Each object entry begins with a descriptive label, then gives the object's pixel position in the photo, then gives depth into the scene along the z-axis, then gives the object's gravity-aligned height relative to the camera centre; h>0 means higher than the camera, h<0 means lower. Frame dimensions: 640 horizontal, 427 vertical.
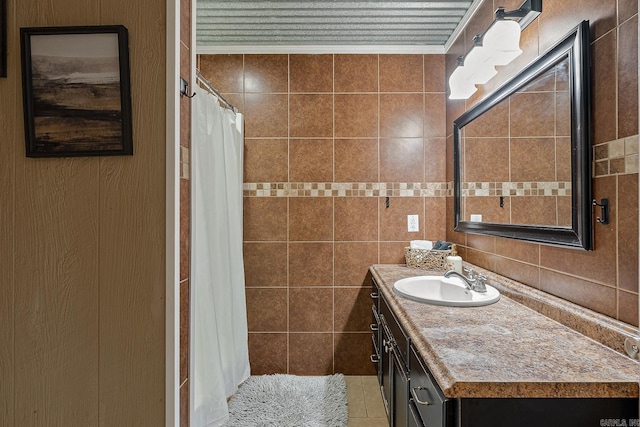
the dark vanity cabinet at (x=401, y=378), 0.95 -0.61
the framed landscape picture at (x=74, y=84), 0.90 +0.36
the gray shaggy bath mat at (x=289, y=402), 1.97 -1.19
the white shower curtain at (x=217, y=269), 1.61 -0.28
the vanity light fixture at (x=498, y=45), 1.44 +0.81
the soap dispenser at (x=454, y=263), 1.92 -0.27
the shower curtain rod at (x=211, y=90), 1.72 +0.72
